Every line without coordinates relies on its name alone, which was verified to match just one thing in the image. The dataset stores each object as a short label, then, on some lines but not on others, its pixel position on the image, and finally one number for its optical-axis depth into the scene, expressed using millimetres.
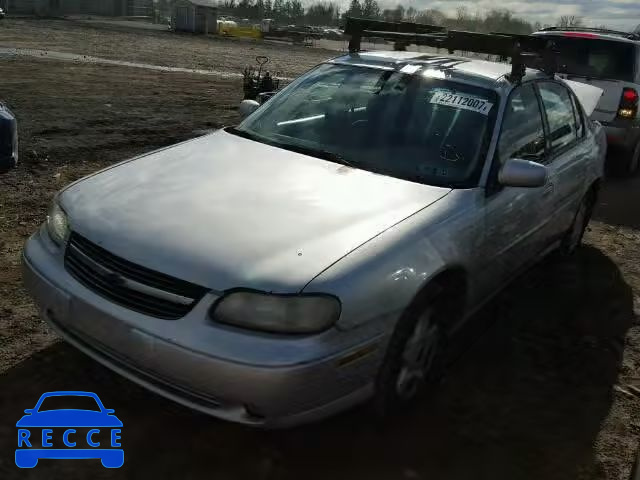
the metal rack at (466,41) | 3930
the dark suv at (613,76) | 7668
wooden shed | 43062
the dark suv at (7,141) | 4789
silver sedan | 2355
